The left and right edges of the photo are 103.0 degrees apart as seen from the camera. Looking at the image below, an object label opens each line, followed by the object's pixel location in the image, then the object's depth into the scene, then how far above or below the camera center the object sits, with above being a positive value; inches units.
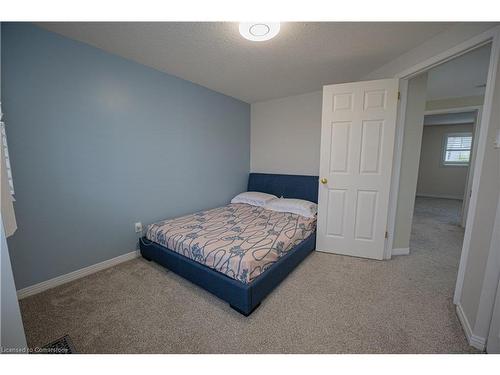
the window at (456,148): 232.5 +11.8
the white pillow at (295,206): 109.4 -26.9
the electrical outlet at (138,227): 94.0 -31.9
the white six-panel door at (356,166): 86.0 -3.2
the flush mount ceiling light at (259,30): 60.8 +40.3
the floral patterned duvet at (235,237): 63.8 -30.8
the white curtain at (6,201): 41.3 -8.9
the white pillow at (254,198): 129.2 -25.7
